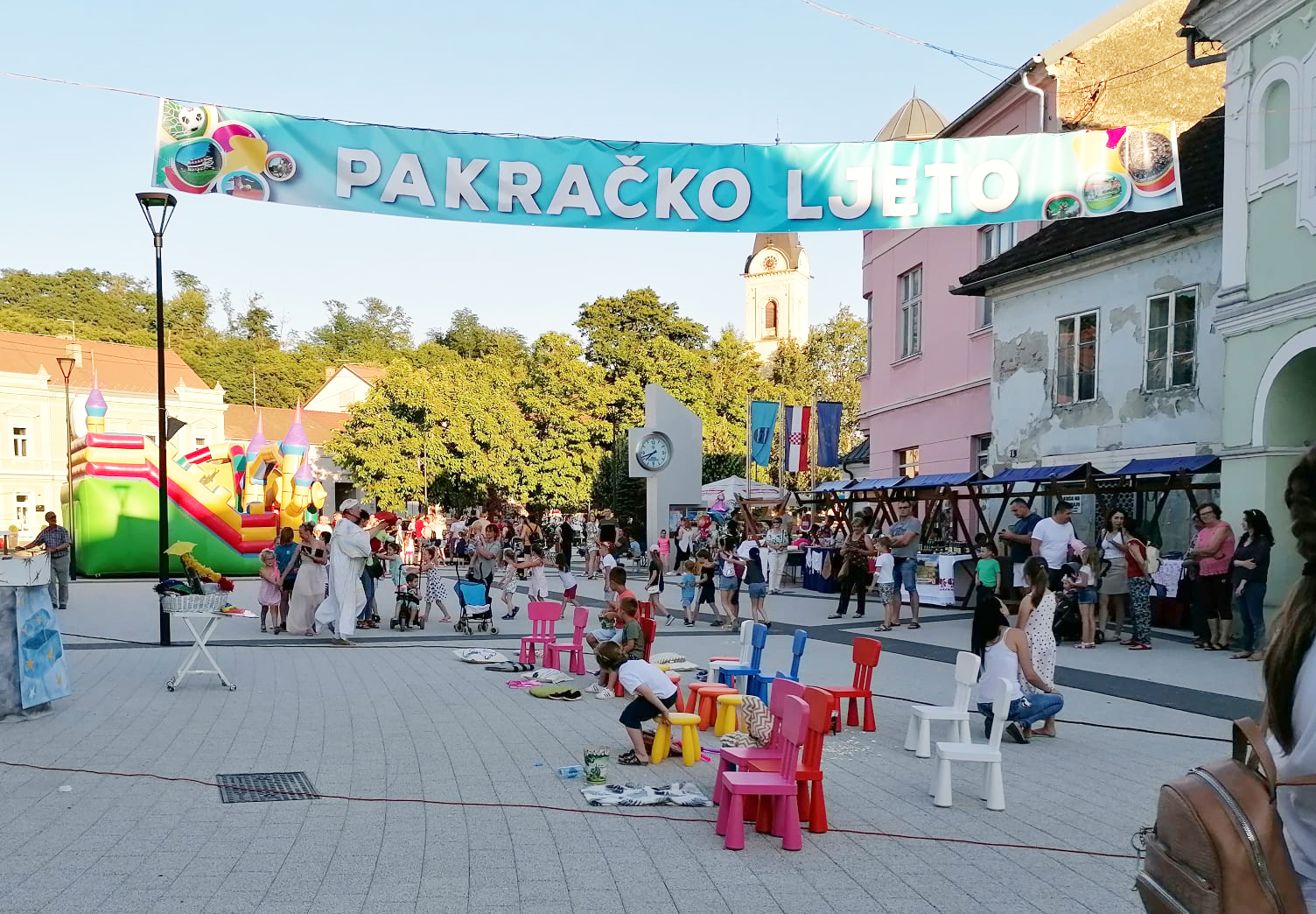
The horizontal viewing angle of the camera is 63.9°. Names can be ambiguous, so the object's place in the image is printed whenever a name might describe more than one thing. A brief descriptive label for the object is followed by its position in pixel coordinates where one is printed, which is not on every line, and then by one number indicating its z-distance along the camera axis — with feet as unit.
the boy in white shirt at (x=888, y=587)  53.11
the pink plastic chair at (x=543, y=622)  39.96
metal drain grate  21.03
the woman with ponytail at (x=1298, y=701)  6.66
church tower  286.66
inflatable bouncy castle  91.81
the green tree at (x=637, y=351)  162.20
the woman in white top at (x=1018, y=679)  26.71
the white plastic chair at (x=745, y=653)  33.63
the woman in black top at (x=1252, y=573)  40.40
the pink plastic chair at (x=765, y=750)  20.44
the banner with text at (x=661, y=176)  27.17
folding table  32.76
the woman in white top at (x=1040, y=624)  28.35
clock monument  111.55
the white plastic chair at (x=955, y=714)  25.21
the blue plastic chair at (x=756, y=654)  32.09
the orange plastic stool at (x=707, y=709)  29.25
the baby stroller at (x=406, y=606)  54.08
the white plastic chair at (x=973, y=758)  21.49
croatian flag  97.86
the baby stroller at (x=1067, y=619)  46.73
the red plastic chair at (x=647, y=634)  34.22
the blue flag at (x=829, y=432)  91.86
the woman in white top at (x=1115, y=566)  46.88
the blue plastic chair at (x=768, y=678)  30.27
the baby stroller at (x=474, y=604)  51.34
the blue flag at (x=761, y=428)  94.58
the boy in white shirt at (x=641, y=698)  24.77
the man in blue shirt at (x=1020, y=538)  50.85
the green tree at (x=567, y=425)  157.99
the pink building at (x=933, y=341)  74.95
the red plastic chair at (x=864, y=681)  29.12
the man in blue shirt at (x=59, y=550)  61.82
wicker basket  33.09
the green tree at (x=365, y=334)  297.08
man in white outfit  44.52
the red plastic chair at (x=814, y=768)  19.27
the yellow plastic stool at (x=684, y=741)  24.80
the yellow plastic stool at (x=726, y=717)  28.37
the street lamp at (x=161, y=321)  43.39
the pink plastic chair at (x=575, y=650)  38.91
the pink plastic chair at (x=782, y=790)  18.48
